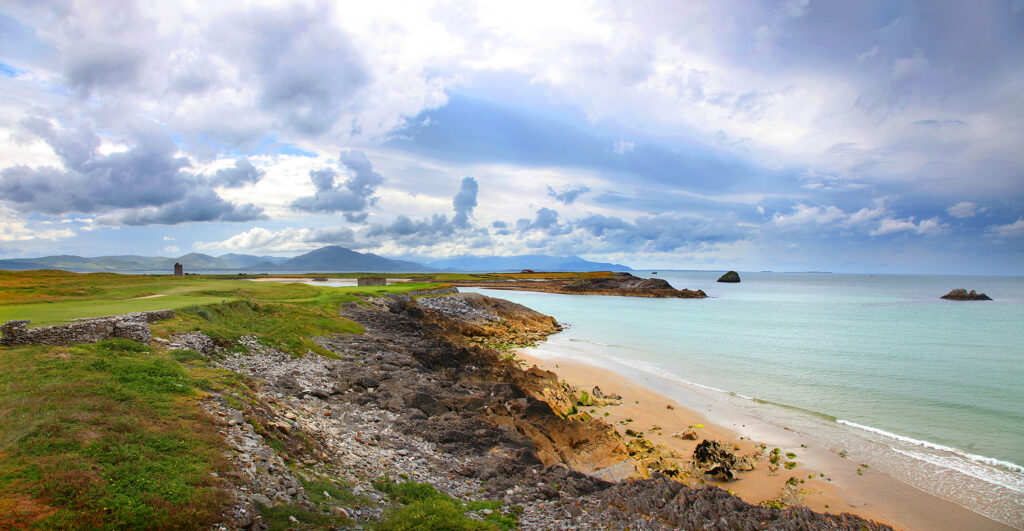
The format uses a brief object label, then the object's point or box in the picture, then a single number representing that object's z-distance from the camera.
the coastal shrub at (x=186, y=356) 12.89
